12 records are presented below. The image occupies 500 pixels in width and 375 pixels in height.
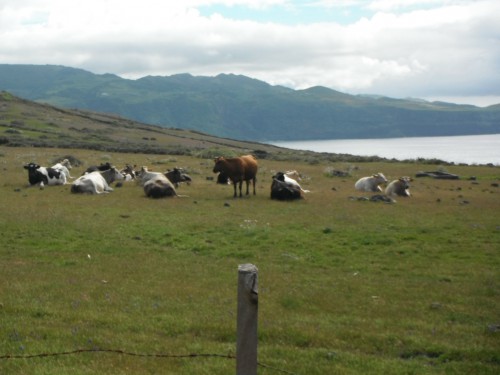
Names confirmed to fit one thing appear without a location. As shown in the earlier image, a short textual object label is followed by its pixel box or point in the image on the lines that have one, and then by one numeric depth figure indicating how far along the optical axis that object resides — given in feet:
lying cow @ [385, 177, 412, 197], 119.14
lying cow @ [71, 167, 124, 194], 106.73
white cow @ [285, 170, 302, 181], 145.92
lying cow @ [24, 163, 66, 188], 114.42
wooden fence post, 21.49
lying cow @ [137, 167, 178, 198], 104.53
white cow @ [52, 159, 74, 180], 123.69
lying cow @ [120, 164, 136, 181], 130.28
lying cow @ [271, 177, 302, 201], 106.42
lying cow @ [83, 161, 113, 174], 124.67
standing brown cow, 107.96
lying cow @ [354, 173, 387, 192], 127.13
